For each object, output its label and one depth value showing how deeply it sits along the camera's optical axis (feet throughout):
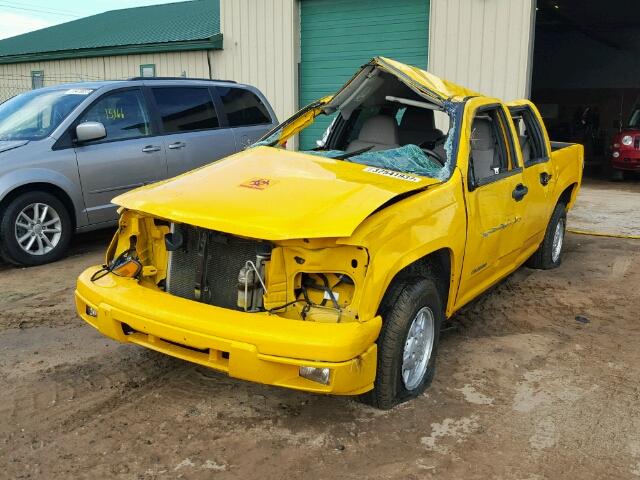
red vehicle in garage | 47.32
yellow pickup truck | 10.04
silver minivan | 20.67
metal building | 37.06
